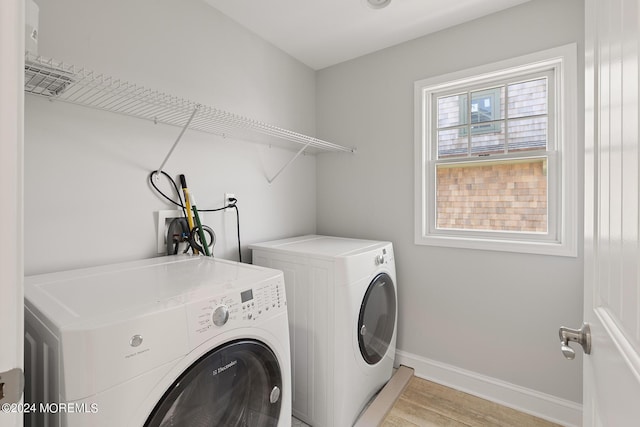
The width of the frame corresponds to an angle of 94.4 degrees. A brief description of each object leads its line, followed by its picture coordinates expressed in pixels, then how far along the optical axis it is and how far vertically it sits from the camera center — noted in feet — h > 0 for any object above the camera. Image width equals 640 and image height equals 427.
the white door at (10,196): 1.42 +0.08
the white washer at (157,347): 2.26 -1.23
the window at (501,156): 5.58 +1.04
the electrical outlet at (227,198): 6.20 +0.24
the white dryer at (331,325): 5.07 -2.11
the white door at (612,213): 1.47 -0.06
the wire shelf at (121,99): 3.24 +1.57
